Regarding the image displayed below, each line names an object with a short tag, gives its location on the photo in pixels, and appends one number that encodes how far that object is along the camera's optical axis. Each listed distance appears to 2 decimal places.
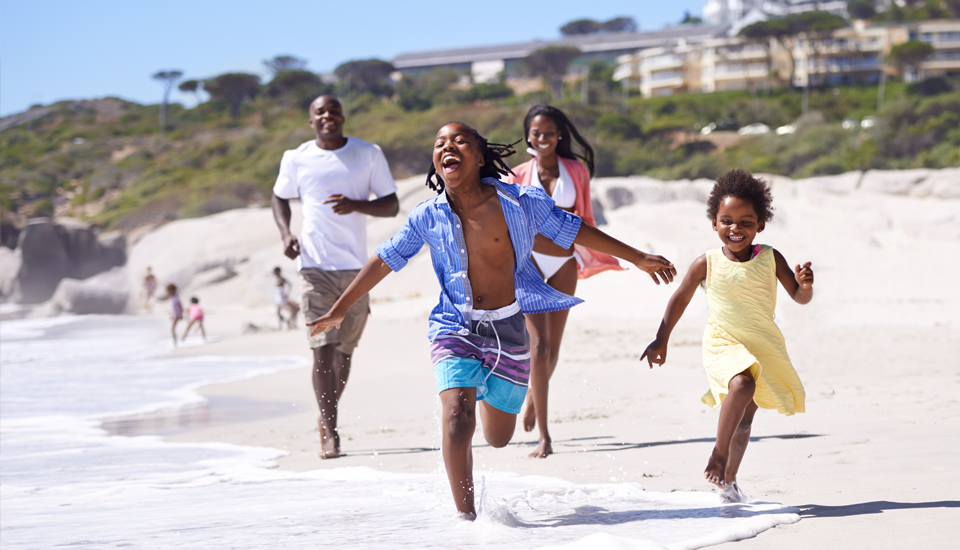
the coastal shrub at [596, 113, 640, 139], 56.97
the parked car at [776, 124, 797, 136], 52.81
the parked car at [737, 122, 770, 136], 56.88
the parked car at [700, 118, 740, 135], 61.56
